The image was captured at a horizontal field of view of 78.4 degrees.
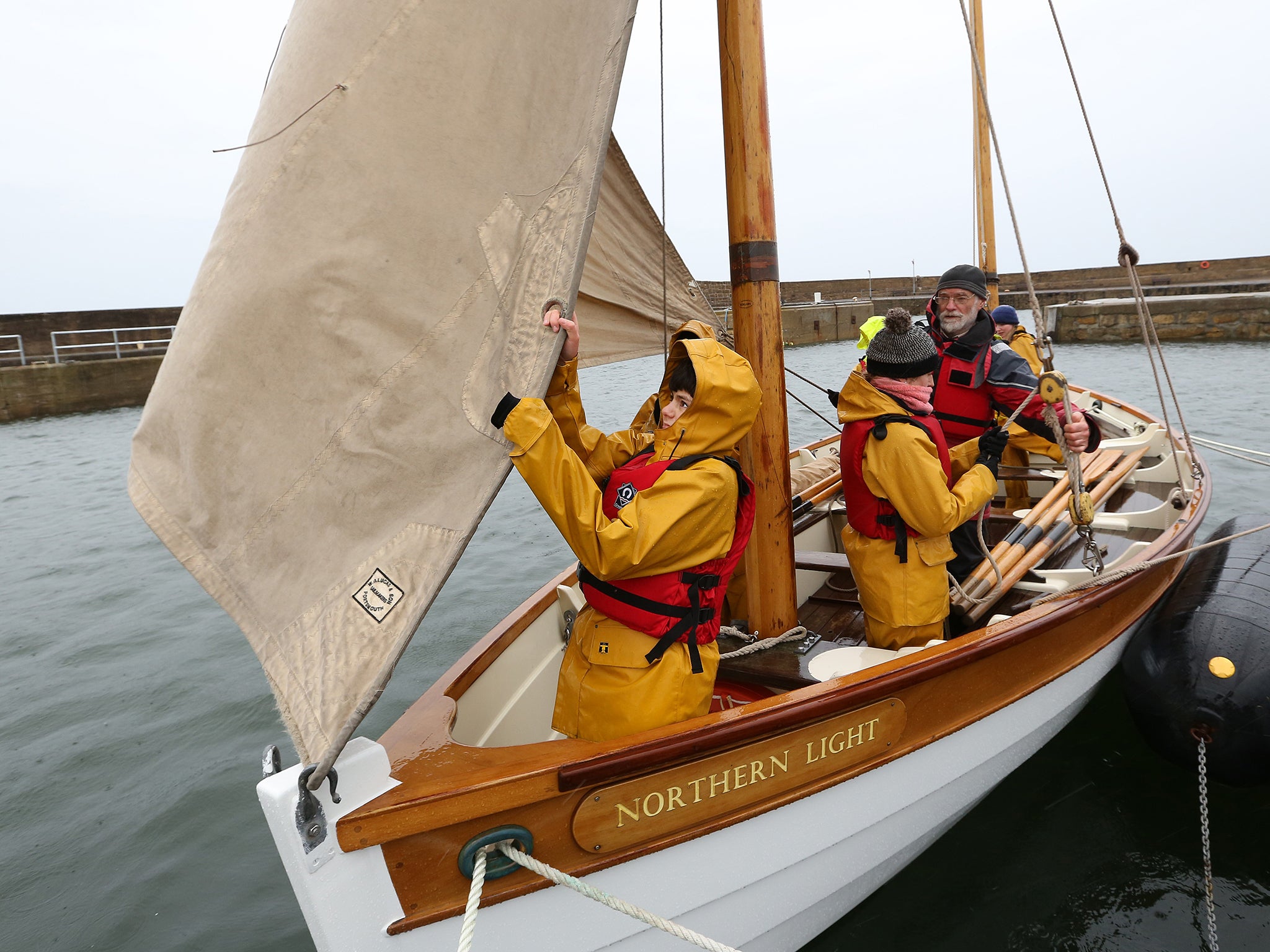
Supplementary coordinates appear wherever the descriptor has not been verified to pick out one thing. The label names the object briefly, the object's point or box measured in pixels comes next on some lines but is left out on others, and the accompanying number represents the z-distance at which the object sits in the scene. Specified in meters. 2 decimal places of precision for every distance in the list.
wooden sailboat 1.95
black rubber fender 3.54
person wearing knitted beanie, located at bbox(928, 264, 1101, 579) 4.20
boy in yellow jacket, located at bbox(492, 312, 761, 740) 2.07
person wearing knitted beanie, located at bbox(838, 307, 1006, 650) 2.79
